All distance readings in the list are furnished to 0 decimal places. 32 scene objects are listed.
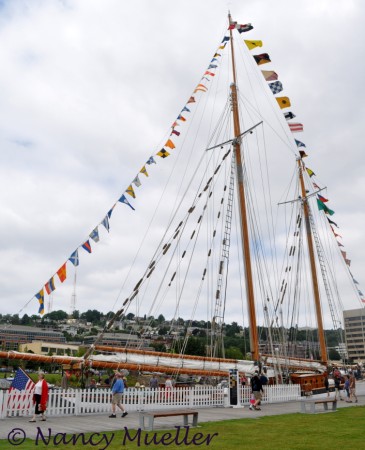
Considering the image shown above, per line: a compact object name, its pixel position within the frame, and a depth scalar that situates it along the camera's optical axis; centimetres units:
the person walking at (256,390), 1831
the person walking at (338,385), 2486
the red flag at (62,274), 1791
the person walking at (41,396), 1401
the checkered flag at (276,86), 2481
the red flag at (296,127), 2786
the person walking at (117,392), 1543
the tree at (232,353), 8916
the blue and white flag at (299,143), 3049
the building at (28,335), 17054
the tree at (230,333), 18362
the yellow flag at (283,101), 2530
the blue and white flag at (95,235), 1905
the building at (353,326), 8912
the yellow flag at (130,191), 2044
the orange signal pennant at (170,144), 2270
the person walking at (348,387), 2274
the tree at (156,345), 8956
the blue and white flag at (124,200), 2012
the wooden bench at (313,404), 1591
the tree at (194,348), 7831
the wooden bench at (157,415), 1137
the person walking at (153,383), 2273
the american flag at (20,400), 1447
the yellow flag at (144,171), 2118
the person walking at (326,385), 2565
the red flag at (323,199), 3434
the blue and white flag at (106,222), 1930
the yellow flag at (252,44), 2439
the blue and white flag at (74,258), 1838
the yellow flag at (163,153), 2248
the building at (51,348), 12794
